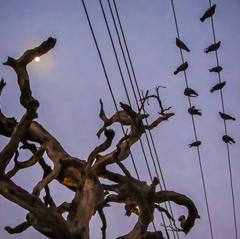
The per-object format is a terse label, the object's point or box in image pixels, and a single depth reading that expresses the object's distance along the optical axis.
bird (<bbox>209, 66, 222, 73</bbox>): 9.60
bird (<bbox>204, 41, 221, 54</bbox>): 9.41
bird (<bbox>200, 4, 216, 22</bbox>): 9.36
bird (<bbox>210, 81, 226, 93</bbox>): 9.79
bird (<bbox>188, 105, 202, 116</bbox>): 9.45
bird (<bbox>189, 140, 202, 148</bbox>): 10.08
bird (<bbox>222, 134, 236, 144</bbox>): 9.91
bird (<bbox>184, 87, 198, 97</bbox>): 9.41
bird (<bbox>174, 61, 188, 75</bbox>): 9.10
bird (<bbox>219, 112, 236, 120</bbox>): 9.94
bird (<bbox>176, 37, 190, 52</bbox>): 9.54
